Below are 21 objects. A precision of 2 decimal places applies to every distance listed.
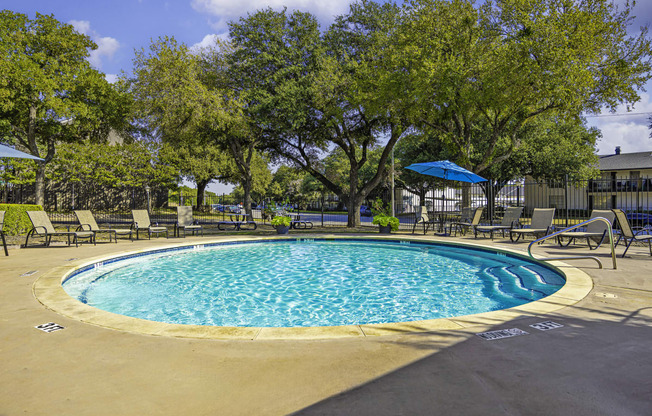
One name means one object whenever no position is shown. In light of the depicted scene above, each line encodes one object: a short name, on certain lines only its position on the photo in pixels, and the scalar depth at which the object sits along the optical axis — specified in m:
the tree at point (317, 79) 17.61
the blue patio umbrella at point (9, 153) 9.22
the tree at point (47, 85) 18.53
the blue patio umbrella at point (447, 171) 14.11
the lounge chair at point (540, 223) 11.24
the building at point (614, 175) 37.75
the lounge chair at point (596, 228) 9.37
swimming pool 5.72
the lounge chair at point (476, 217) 13.77
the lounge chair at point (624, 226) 8.15
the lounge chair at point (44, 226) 10.57
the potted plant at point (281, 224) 15.46
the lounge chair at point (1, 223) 8.76
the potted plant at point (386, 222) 15.66
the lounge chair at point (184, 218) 14.51
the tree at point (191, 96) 17.52
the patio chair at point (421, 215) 15.95
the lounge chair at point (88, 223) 11.45
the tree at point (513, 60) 13.24
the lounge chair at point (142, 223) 13.21
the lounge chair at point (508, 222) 12.56
